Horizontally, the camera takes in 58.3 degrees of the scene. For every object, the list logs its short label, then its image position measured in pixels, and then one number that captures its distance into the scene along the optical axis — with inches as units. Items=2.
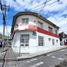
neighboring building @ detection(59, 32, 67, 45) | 831.3
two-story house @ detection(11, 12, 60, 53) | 369.9
